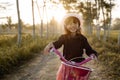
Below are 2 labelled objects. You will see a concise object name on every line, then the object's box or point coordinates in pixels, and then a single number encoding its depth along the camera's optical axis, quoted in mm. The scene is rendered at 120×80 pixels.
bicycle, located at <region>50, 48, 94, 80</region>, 1708
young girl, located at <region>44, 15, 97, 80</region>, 1983
